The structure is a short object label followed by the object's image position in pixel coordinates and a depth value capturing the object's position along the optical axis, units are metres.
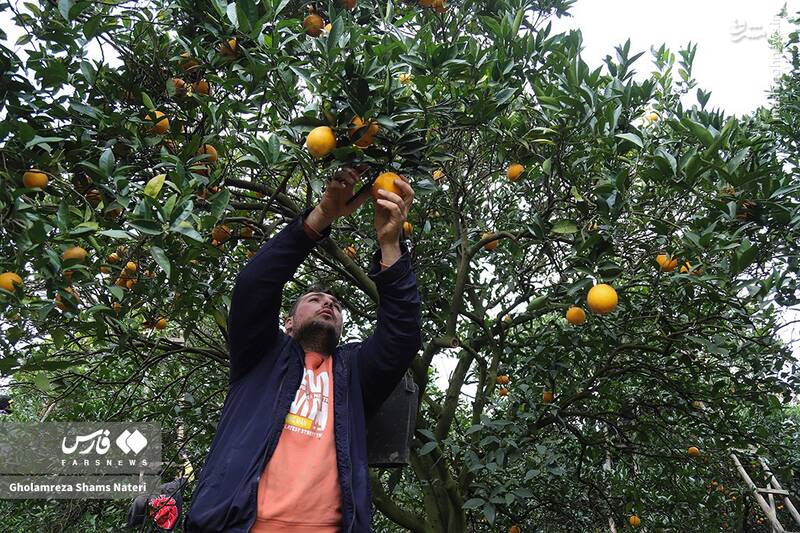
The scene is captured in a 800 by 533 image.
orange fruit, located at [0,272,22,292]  1.74
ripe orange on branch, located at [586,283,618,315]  2.10
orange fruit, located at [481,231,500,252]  3.57
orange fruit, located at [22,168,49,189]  1.93
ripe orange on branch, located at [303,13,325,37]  2.85
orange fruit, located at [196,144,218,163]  2.38
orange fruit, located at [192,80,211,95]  2.58
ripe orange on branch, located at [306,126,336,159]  1.68
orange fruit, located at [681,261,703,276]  2.33
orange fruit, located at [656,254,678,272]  2.44
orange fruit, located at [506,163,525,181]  2.83
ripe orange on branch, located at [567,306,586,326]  2.75
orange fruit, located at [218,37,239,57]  2.24
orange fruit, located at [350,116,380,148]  1.72
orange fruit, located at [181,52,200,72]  2.44
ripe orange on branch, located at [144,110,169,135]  2.31
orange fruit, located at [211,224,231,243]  2.62
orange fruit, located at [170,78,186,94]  2.55
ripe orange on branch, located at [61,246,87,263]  1.84
